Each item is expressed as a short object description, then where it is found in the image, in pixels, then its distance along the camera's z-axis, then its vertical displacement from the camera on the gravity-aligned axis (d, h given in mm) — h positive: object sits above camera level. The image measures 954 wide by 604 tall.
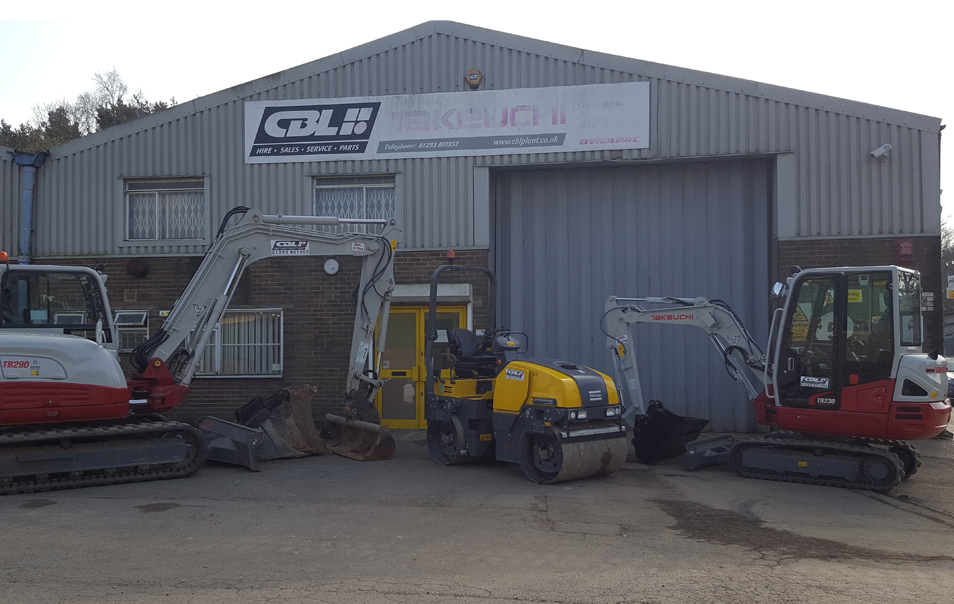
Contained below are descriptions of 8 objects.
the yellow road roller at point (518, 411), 8648 -1271
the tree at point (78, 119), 31953 +8679
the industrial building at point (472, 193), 12953 +2014
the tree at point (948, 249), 43856 +3111
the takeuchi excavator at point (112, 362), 8391 -673
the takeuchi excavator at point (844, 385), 8406 -942
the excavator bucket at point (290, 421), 10562 -1613
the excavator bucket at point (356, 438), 10469 -1897
